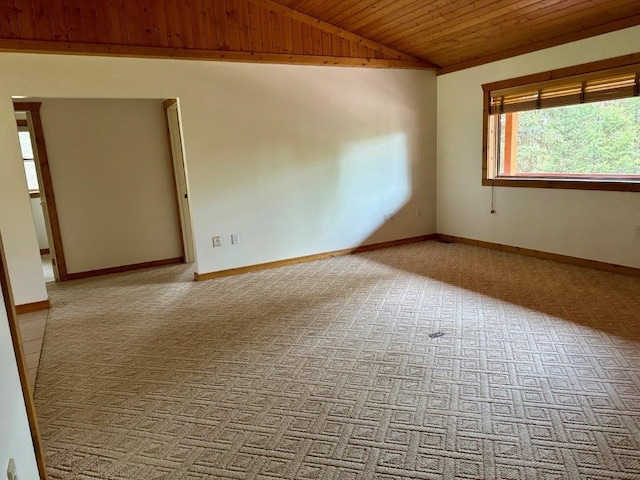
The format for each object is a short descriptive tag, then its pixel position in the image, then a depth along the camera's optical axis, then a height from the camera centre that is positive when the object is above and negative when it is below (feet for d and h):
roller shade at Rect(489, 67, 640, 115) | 12.92 +1.98
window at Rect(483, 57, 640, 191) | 13.23 +0.75
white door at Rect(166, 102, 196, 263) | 17.39 -0.24
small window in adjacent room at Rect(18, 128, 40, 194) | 20.97 +1.13
